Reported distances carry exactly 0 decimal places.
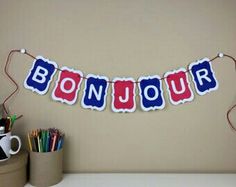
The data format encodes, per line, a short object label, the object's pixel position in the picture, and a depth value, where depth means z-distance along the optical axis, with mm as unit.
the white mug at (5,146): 896
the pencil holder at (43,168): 923
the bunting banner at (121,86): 1055
